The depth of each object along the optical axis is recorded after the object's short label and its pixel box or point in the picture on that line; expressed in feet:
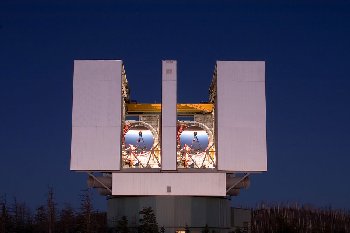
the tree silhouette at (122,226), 139.54
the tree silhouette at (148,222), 138.34
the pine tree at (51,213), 178.91
